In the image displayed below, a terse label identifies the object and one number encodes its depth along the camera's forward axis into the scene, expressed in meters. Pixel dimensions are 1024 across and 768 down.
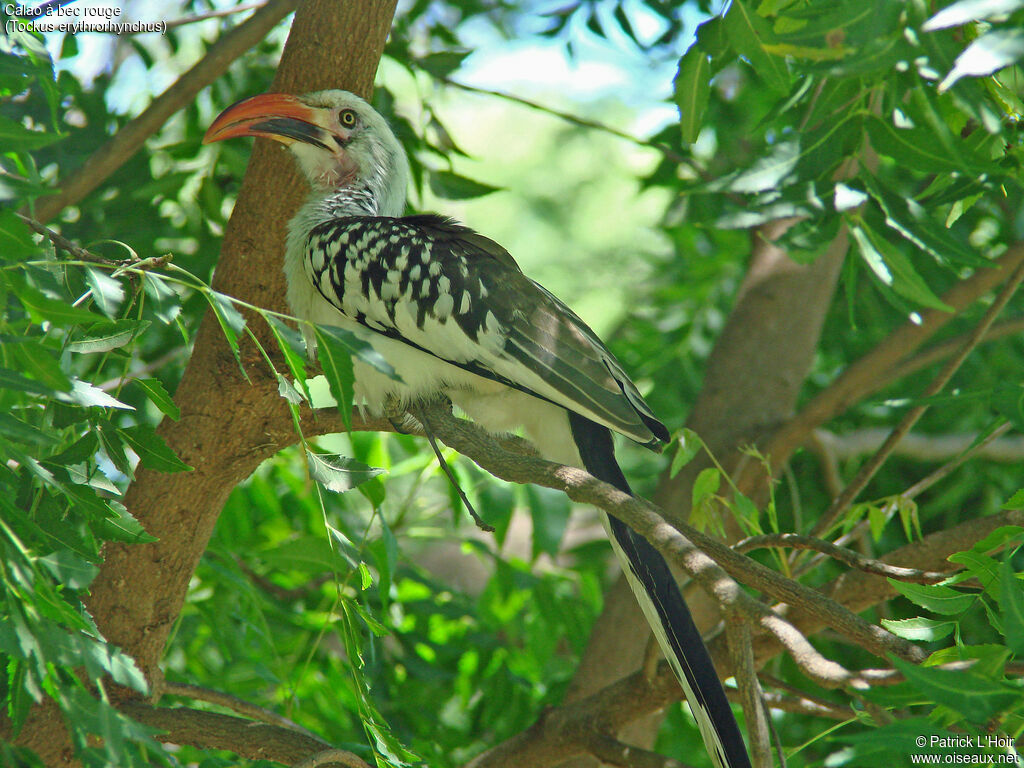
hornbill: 8.58
